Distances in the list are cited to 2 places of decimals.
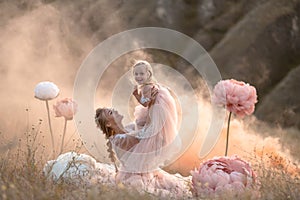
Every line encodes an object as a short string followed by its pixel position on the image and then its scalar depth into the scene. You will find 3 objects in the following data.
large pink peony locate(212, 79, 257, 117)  15.00
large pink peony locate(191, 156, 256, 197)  13.01
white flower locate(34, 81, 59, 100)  16.45
